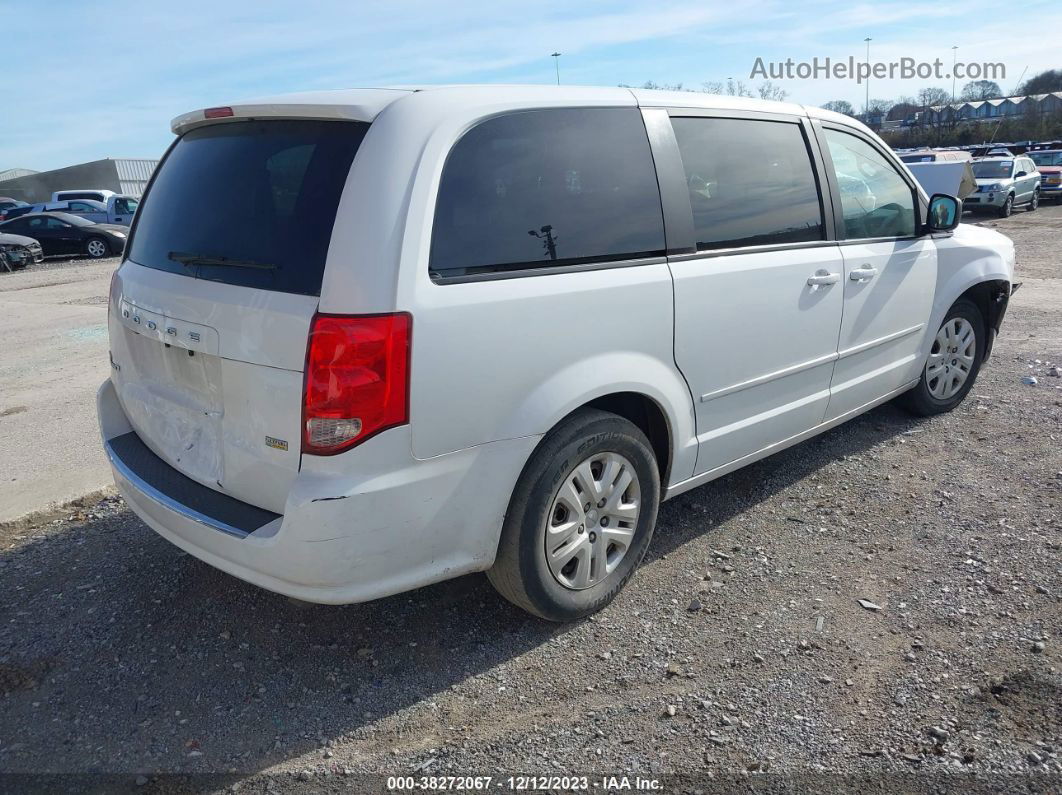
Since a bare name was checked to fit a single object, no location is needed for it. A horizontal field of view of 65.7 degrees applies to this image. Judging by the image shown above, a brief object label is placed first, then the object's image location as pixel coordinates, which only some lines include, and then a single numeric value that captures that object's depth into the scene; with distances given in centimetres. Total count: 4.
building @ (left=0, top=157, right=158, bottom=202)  5194
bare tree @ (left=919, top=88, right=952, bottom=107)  6463
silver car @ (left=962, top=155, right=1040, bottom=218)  2272
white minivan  255
